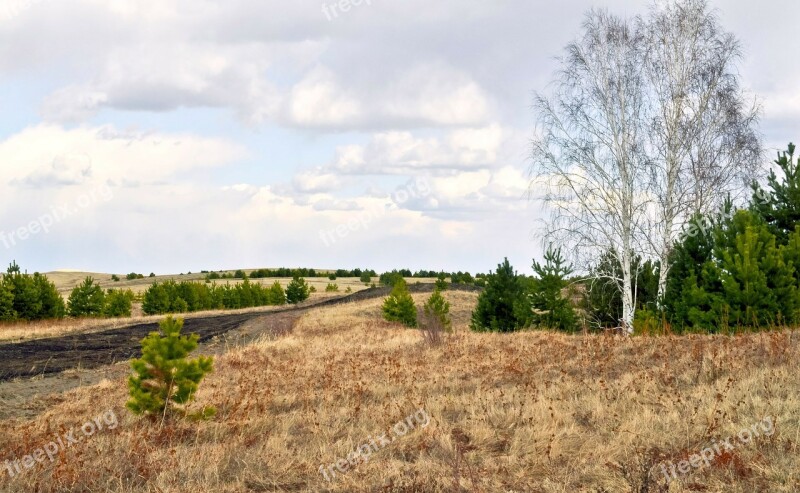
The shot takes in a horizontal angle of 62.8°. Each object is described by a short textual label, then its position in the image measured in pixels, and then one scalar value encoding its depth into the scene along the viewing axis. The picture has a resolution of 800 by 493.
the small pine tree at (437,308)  22.20
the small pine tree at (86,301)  37.97
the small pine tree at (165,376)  8.04
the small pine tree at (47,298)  35.06
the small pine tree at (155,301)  42.65
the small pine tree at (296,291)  51.59
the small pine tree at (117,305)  42.03
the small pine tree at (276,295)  55.28
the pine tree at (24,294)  33.56
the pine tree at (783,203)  14.87
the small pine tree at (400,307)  27.40
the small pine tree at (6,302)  32.31
